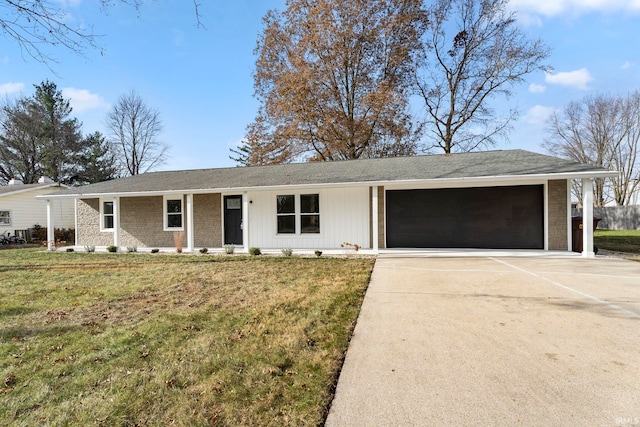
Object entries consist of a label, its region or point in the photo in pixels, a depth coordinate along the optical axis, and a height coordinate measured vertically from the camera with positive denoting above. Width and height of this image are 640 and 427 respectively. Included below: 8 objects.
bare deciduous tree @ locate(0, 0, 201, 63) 3.66 +2.33
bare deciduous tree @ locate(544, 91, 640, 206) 27.97 +6.84
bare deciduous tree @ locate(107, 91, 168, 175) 30.95 +8.32
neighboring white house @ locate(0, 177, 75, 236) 17.67 +0.55
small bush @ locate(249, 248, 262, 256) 10.57 -1.22
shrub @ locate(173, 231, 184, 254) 11.83 -0.96
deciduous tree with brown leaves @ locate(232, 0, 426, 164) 19.45 +8.73
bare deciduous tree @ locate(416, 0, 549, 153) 19.70 +9.57
